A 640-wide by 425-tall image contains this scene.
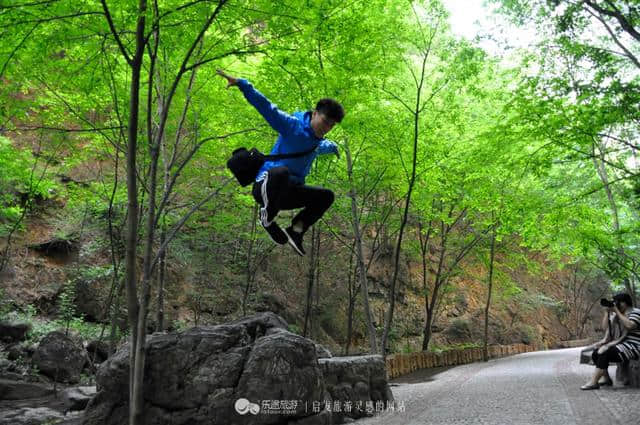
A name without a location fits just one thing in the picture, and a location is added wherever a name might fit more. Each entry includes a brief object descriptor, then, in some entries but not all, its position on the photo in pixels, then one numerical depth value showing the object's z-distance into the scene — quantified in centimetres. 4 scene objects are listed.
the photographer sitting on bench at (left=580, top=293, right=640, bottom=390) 655
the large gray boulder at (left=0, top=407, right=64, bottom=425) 896
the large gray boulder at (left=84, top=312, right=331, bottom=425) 581
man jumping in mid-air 361
